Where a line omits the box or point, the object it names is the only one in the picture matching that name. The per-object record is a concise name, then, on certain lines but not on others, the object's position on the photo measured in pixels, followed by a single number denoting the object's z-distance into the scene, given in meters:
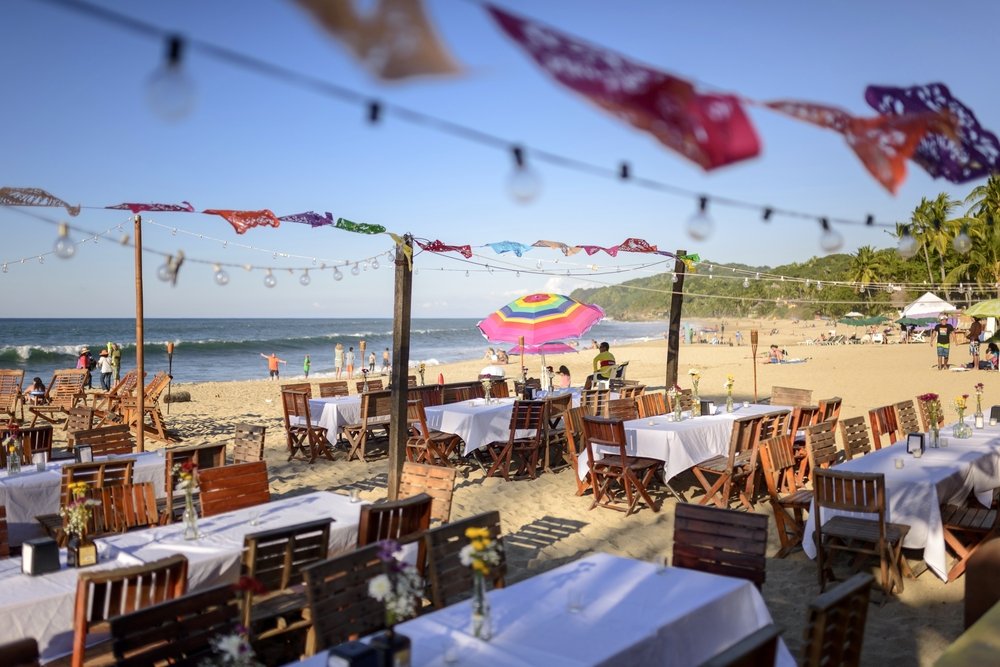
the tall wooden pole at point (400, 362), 7.46
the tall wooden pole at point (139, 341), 8.66
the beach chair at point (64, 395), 13.08
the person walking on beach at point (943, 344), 21.66
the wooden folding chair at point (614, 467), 7.38
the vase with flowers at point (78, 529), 3.99
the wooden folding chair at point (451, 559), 3.86
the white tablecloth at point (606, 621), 2.79
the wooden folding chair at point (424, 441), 9.27
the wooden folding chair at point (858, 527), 5.03
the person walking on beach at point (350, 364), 31.55
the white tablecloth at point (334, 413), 10.52
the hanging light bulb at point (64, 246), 5.03
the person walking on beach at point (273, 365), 29.54
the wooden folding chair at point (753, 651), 2.31
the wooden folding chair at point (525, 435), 9.04
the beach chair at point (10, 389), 13.58
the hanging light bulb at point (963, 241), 5.94
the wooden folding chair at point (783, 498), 6.00
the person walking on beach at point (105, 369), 19.30
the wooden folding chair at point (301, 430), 10.35
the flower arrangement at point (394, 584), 2.56
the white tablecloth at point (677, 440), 7.64
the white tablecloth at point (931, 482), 5.29
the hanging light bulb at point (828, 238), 5.09
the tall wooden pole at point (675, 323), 12.02
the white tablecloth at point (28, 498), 5.97
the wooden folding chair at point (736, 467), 7.19
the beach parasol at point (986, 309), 18.89
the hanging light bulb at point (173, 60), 2.03
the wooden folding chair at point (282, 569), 3.88
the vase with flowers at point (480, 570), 2.94
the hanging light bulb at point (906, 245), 5.87
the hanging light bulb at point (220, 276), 7.98
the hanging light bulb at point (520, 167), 3.04
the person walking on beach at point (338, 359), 30.63
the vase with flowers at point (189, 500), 4.56
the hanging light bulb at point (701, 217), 3.96
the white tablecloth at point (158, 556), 3.46
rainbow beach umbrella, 11.55
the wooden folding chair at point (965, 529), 5.32
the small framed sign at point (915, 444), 6.41
